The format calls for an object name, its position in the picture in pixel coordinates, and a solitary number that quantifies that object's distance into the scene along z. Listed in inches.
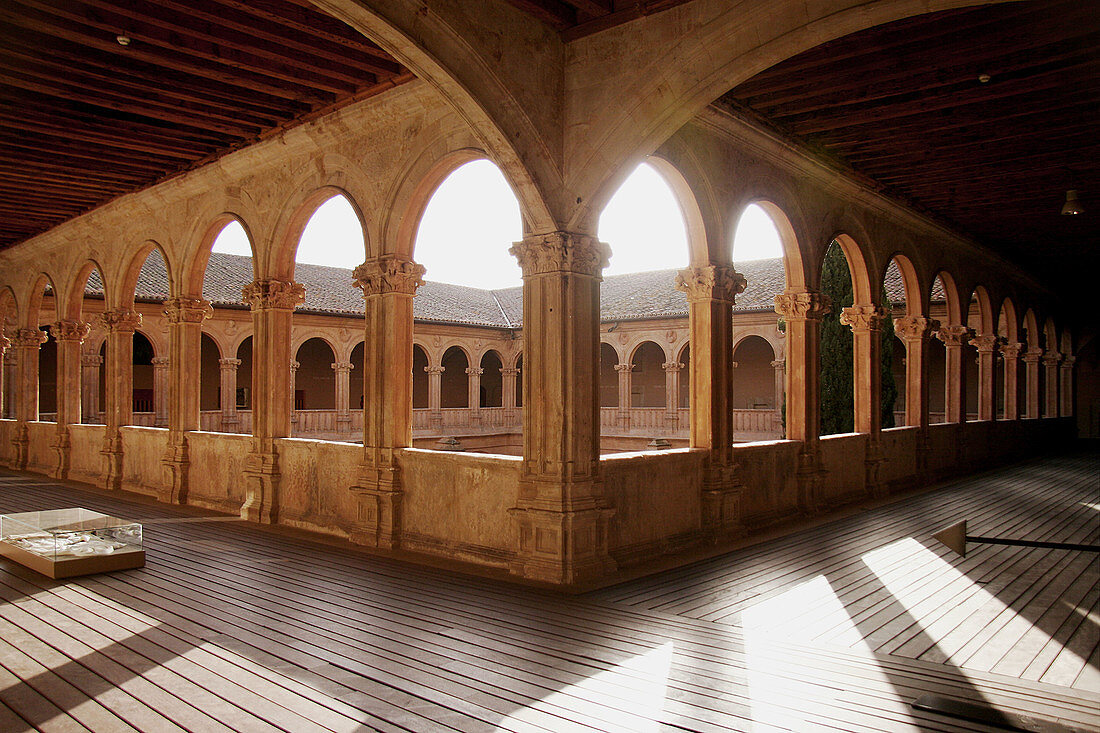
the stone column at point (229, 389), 764.6
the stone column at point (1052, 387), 839.1
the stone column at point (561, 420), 243.1
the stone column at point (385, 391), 299.0
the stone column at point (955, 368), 571.8
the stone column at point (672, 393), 888.9
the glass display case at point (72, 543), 255.9
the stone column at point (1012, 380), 701.9
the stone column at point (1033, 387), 784.9
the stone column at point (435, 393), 914.1
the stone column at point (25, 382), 600.1
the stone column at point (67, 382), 534.0
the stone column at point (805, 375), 374.6
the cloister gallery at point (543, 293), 228.8
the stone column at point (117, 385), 476.1
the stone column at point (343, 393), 832.9
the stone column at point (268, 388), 355.3
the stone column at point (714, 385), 310.8
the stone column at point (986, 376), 645.9
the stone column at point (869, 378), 435.5
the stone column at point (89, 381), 717.9
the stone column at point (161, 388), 740.0
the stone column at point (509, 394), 987.9
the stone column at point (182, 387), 417.1
